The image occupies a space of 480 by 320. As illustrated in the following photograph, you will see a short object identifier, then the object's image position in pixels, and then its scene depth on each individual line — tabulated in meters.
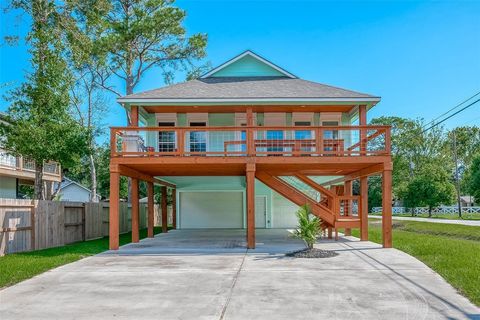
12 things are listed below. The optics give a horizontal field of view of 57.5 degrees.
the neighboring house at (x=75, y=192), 44.72
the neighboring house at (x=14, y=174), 22.84
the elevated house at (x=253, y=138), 13.05
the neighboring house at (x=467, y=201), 63.71
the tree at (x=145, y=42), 26.39
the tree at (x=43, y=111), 15.96
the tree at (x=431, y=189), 38.03
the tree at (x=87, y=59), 18.98
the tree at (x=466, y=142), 53.69
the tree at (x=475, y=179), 35.72
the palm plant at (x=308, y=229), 11.46
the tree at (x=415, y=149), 51.12
